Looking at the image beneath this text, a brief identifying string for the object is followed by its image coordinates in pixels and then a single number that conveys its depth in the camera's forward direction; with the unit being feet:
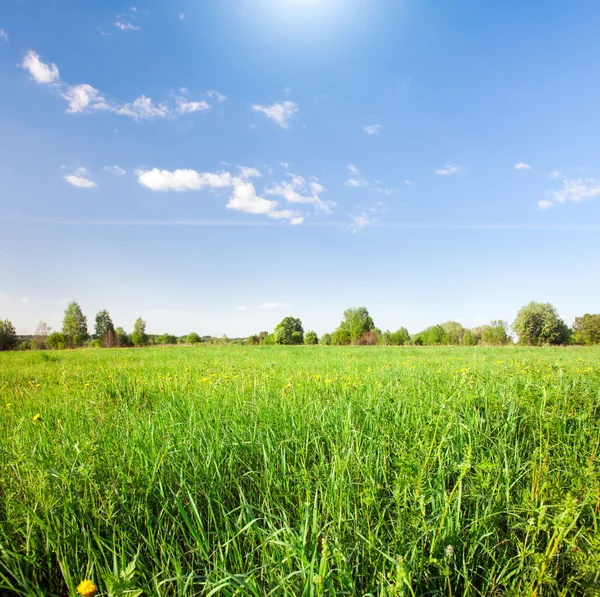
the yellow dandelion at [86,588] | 3.55
